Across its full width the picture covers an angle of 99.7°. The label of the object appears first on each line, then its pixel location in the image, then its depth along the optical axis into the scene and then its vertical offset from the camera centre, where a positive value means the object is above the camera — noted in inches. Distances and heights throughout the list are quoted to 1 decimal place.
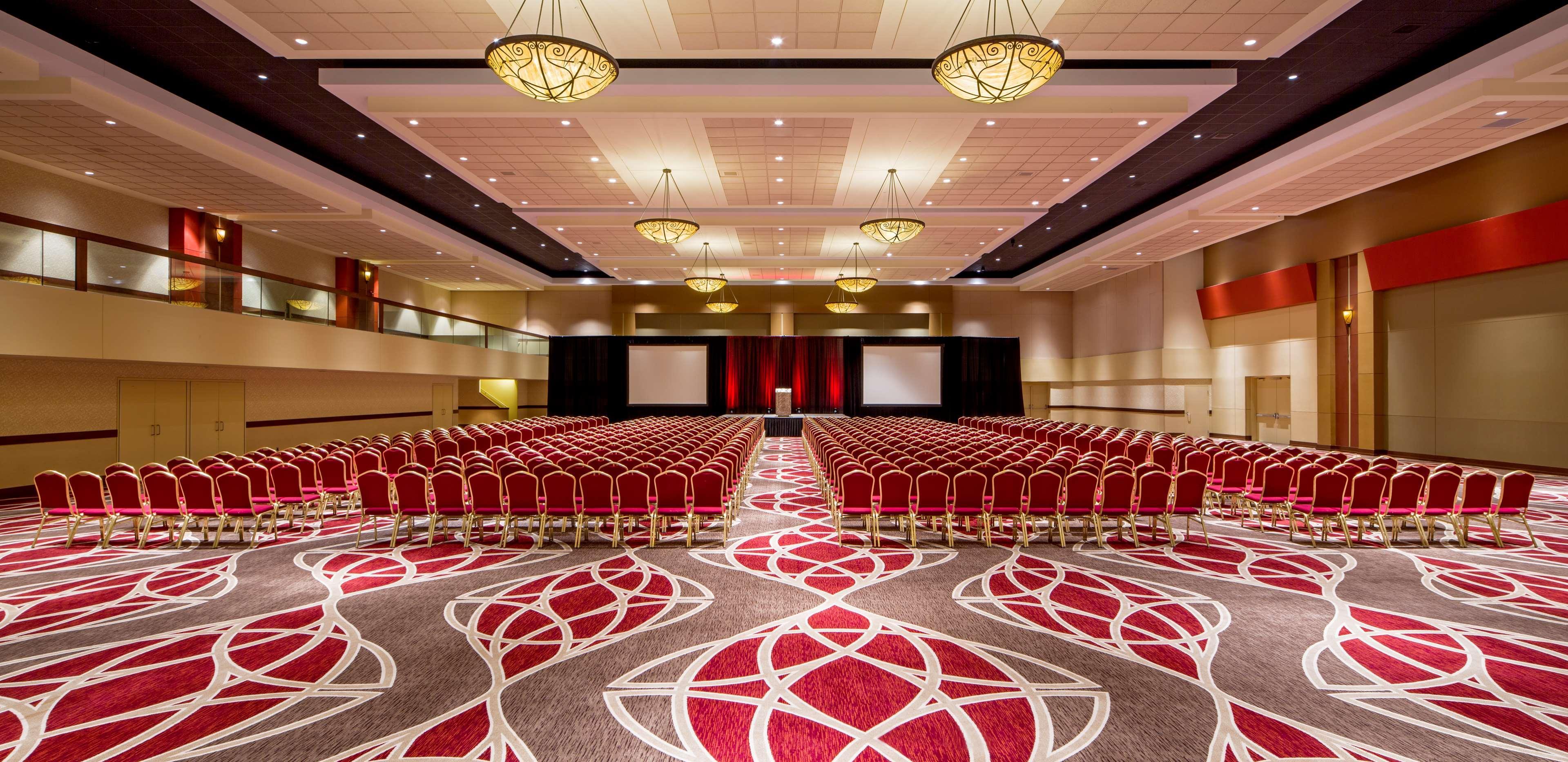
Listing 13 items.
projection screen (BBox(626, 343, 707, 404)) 1040.2 +15.1
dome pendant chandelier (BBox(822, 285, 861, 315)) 1017.8 +134.7
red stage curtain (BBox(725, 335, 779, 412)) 1046.4 +25.1
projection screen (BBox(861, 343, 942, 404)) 1047.0 +15.4
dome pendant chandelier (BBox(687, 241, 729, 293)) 672.4 +149.7
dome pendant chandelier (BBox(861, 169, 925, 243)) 461.7 +111.5
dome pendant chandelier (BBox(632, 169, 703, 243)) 450.9 +108.3
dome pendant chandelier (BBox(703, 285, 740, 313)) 842.8 +125.6
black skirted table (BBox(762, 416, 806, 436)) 959.0 -60.1
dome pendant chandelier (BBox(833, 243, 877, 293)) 712.4 +110.2
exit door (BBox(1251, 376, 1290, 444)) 695.7 -29.7
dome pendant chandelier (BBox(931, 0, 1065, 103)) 225.3 +112.9
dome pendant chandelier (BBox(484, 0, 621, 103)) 224.2 +113.0
